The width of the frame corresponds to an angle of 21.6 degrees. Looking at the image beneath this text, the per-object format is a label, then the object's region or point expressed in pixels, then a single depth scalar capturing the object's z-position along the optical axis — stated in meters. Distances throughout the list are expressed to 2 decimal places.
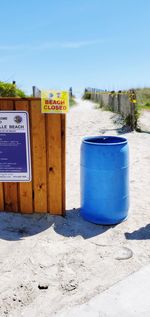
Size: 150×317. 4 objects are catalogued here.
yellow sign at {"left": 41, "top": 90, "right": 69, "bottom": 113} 4.29
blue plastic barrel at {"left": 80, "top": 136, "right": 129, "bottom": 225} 4.30
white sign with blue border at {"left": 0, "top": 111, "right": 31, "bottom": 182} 4.39
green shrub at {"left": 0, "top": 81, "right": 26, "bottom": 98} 12.95
